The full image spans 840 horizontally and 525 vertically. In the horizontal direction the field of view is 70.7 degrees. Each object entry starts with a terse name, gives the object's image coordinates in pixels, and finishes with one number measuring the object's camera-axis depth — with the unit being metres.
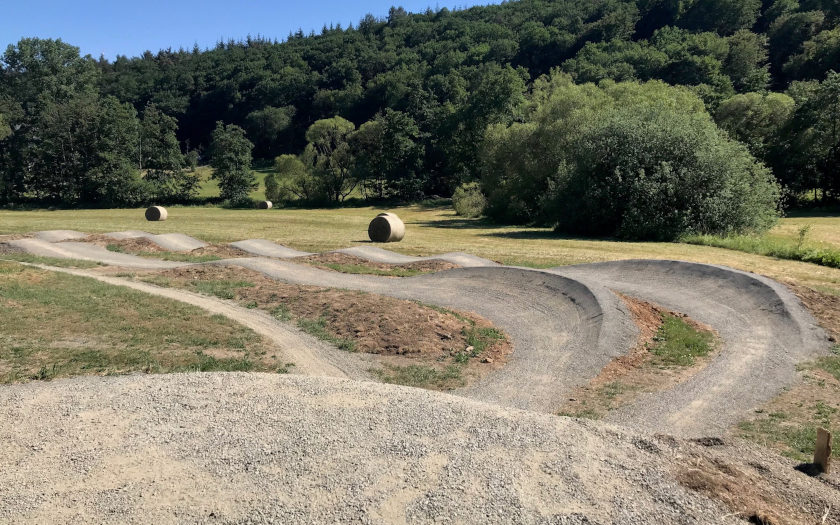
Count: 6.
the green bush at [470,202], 53.62
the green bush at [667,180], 29.94
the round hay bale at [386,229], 31.89
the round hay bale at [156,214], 47.49
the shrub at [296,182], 69.88
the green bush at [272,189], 70.06
